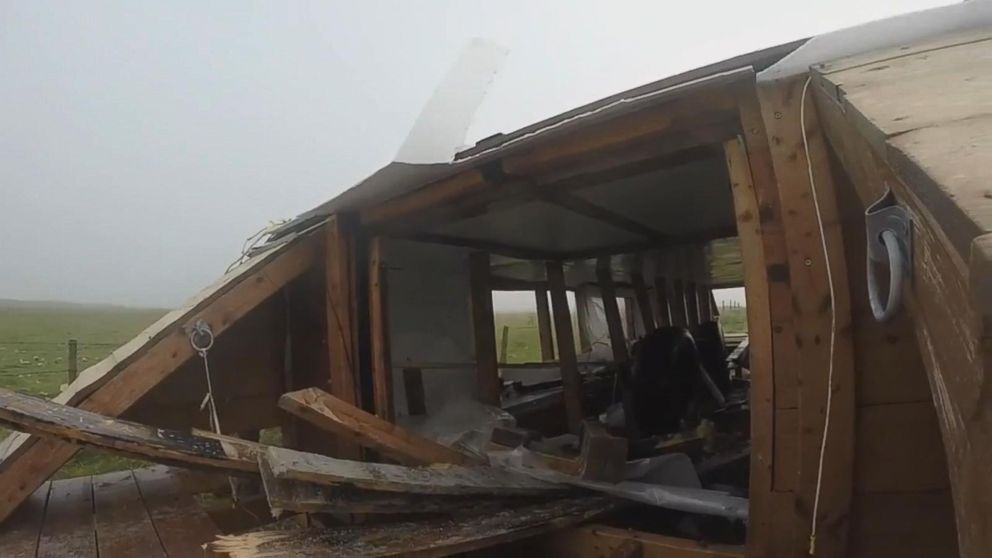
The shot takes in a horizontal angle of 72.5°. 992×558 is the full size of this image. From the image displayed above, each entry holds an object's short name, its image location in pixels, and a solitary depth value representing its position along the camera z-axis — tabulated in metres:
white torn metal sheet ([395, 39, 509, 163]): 2.89
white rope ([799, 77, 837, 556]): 1.76
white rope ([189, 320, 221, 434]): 3.36
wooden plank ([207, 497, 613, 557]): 2.09
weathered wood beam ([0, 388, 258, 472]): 2.35
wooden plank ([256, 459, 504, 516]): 2.11
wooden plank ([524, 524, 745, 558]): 2.22
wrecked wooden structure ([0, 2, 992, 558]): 0.93
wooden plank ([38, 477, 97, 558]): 2.80
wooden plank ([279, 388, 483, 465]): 2.63
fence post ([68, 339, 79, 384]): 7.40
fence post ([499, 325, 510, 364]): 10.38
